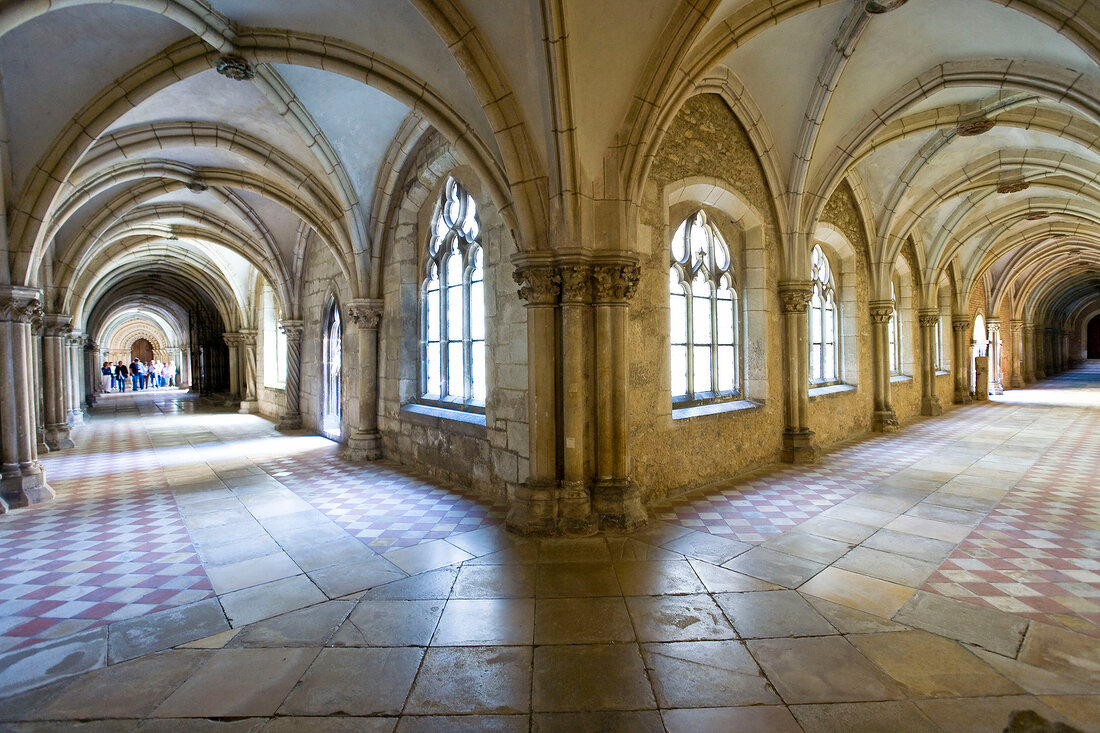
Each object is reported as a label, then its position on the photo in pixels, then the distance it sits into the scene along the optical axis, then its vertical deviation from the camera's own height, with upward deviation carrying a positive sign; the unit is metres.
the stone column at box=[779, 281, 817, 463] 6.68 -0.28
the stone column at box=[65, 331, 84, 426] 12.40 -0.32
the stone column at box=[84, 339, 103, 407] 20.19 -0.04
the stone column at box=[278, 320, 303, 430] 10.83 -0.24
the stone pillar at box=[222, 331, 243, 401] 16.11 +0.03
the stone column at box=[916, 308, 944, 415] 11.81 -0.23
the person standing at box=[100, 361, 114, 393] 26.77 -0.70
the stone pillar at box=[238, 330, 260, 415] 14.51 -0.20
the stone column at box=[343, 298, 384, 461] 7.38 -0.36
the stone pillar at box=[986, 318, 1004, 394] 18.23 -0.35
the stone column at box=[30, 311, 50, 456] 8.60 -0.40
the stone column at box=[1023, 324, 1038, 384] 22.69 -0.24
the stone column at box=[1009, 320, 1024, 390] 20.59 -0.32
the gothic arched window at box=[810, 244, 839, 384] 8.53 +0.42
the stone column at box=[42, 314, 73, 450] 9.44 -0.15
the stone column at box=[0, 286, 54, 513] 5.27 -0.44
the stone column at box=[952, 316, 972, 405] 14.04 -0.30
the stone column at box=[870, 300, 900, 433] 9.24 -0.27
